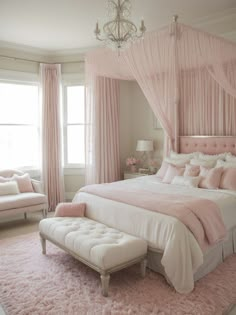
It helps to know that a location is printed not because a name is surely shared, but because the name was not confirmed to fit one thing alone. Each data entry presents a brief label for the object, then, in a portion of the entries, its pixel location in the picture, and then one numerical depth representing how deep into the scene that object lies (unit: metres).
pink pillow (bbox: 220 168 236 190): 3.74
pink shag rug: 2.45
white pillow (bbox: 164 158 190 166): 4.56
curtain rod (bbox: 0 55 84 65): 5.44
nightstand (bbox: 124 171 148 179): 5.80
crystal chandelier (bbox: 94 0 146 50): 3.01
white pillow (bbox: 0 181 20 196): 4.76
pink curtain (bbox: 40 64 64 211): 5.81
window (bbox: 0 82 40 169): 5.60
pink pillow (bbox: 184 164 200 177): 4.16
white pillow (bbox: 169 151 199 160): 4.63
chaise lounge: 4.44
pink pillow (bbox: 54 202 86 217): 3.65
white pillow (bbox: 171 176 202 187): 3.99
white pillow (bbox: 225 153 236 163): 4.11
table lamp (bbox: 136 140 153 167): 5.70
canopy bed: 2.83
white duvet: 2.69
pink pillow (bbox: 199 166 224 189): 3.85
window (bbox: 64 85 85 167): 6.13
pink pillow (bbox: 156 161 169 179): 4.78
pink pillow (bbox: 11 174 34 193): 5.05
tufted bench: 2.61
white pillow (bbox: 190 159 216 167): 4.21
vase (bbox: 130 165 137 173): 6.05
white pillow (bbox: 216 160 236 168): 3.97
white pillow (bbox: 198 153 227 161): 4.30
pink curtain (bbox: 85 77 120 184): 5.60
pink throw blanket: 2.85
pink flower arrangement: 5.98
